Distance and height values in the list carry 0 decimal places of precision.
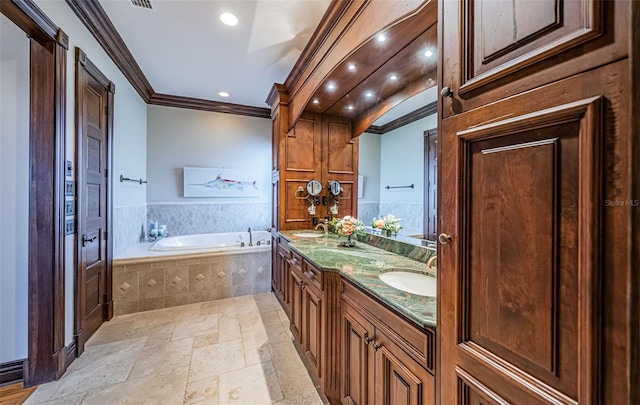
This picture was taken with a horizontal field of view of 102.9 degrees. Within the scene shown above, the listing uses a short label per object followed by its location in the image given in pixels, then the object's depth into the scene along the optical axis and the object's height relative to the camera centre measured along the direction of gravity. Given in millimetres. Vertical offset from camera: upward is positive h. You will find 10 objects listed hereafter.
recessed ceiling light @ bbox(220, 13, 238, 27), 2074 +1524
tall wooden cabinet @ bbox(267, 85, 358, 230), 3047 +508
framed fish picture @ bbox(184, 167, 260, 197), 3957 +320
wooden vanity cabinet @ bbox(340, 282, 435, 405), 906 -647
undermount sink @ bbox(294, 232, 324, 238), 2726 -357
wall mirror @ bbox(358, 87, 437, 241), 1694 +283
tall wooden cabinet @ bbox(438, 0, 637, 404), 469 +3
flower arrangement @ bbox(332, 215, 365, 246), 2109 -216
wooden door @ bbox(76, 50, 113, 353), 2041 +33
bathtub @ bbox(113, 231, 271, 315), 2779 -862
